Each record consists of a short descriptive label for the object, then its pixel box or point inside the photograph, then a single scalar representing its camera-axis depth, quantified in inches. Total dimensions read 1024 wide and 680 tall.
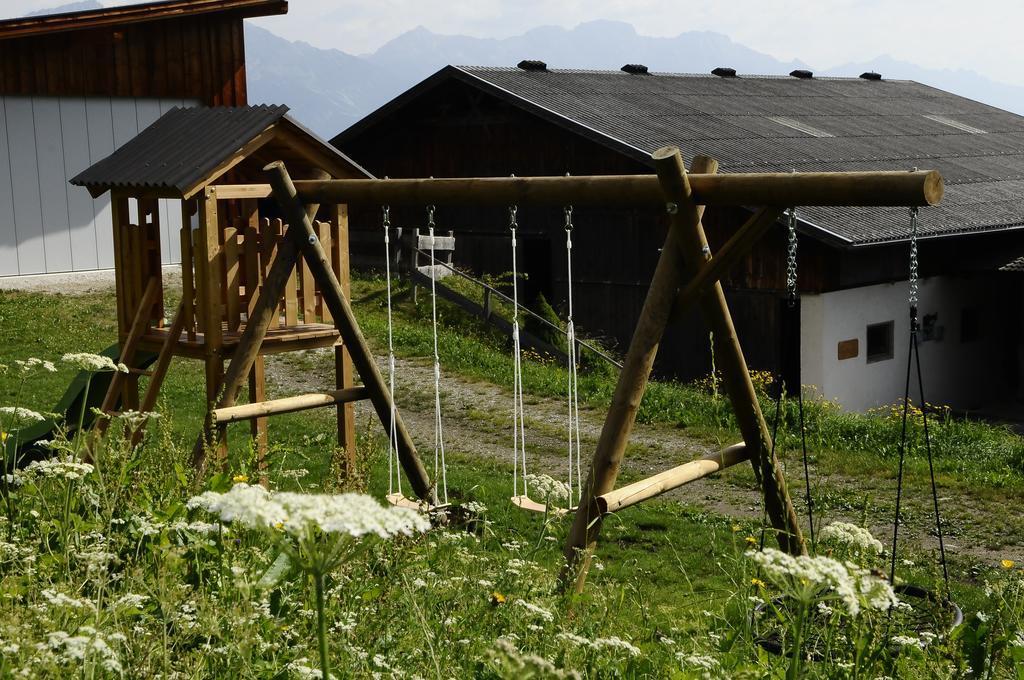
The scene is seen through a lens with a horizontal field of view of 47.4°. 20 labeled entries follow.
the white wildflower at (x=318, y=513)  90.4
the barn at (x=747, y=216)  681.0
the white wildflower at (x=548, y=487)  170.1
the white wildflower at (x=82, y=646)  99.3
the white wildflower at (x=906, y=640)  129.0
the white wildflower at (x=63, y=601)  110.3
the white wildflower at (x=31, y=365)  182.5
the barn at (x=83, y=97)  674.8
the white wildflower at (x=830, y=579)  103.3
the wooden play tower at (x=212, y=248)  291.7
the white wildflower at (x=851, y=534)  137.0
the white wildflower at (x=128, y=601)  113.7
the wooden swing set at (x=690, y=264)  189.0
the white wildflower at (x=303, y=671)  110.5
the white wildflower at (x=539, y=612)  121.5
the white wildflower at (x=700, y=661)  119.9
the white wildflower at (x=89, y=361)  181.6
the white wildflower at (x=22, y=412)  169.0
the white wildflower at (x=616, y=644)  117.7
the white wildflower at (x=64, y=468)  152.3
